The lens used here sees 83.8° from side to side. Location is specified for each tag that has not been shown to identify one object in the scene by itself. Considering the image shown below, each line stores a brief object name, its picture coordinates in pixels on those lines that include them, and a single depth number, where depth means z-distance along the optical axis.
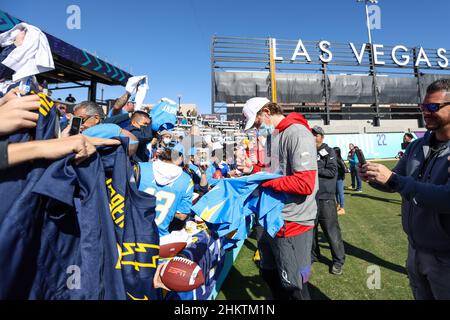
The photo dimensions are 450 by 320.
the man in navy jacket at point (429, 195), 1.56
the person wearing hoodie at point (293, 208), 2.05
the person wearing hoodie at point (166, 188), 2.59
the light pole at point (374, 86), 27.36
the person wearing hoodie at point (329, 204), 3.84
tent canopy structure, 8.15
